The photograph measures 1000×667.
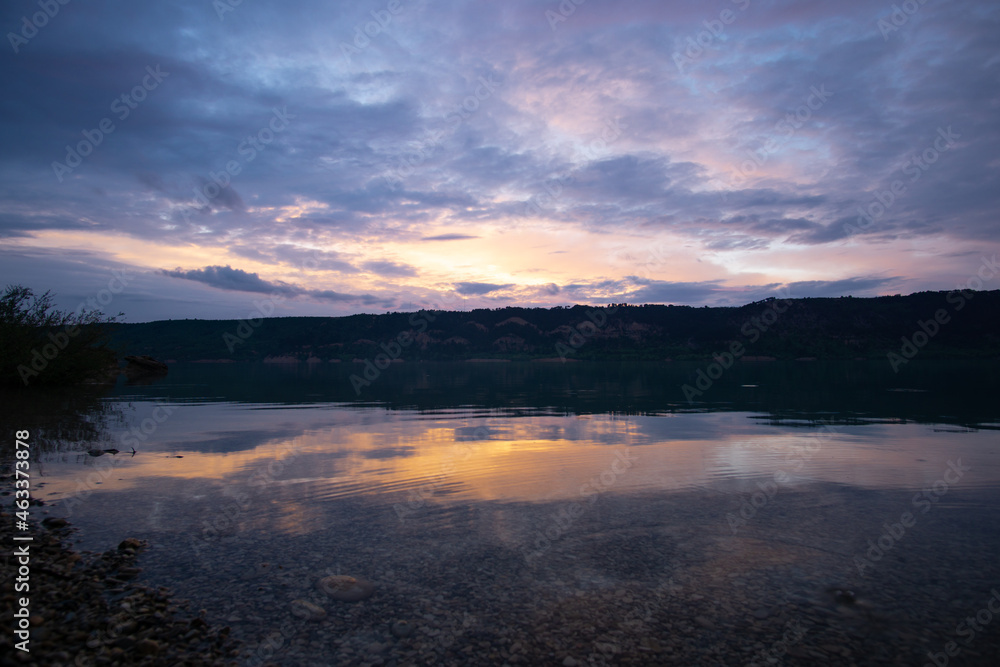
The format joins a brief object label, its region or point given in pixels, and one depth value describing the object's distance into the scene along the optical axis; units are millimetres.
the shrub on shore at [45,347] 37250
